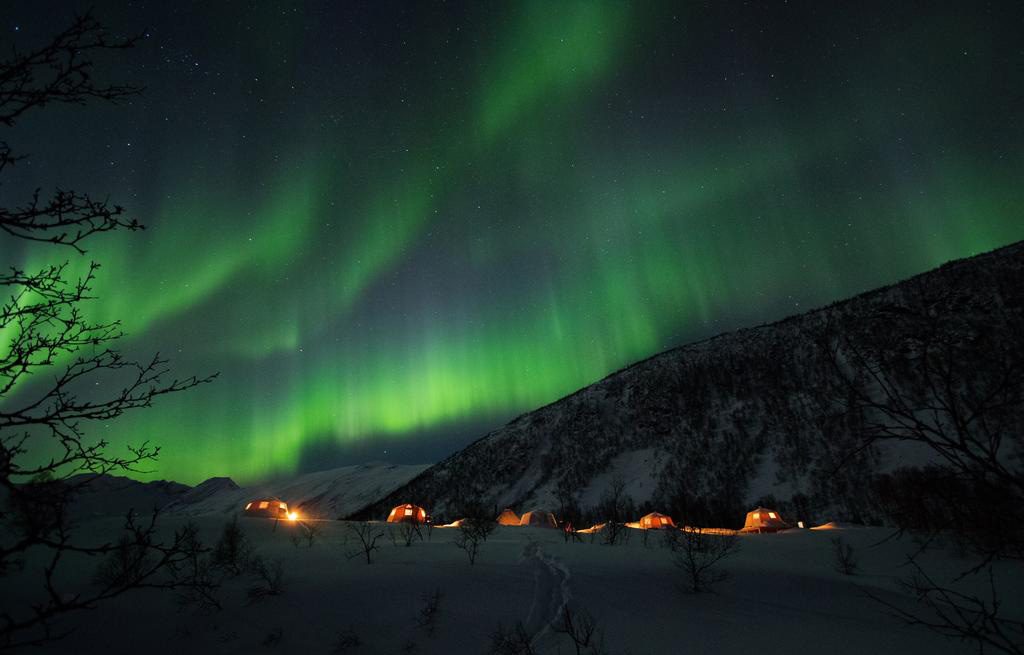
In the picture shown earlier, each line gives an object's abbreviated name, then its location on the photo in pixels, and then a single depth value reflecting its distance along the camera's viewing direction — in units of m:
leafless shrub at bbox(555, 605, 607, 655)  8.64
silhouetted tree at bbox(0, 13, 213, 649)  4.26
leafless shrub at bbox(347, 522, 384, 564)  14.84
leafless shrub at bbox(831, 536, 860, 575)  16.22
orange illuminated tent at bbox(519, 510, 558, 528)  48.84
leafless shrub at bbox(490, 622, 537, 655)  8.75
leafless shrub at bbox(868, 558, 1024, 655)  10.54
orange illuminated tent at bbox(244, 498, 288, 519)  42.62
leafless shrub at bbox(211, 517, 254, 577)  14.37
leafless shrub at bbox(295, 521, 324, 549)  20.72
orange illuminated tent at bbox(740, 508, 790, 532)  44.53
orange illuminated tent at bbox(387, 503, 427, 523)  46.63
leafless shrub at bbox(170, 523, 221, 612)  11.86
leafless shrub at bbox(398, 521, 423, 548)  17.87
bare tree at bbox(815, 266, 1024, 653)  3.56
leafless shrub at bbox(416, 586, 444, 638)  10.07
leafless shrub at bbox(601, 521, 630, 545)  21.14
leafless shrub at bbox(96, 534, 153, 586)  14.90
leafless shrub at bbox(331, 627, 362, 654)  9.63
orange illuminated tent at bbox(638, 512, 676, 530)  48.94
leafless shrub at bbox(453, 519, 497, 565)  14.74
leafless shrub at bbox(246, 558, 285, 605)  12.13
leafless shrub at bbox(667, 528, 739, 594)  11.73
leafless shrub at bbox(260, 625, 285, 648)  10.12
